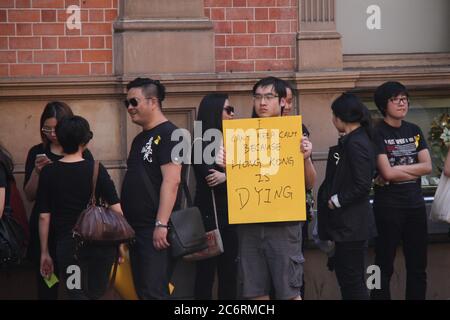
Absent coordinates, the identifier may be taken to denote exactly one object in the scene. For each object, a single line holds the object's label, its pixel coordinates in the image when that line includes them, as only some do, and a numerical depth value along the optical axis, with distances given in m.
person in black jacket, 12.24
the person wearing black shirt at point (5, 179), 12.00
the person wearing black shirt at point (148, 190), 11.83
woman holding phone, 12.62
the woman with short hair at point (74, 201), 11.62
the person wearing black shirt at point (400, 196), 13.18
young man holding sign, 11.73
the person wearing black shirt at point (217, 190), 12.42
